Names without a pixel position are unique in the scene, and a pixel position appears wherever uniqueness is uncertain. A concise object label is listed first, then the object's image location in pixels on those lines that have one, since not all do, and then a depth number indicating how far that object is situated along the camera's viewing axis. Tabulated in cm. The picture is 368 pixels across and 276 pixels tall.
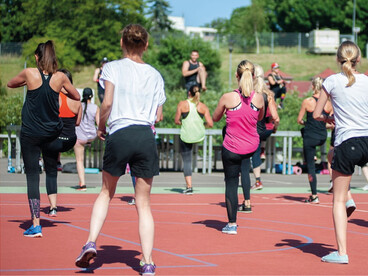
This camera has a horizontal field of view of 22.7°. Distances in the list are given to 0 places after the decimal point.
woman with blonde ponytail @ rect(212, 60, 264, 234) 1141
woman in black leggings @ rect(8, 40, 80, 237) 1040
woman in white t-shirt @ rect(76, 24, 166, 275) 770
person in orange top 1210
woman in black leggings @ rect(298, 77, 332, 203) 1592
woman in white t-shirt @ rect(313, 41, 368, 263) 887
